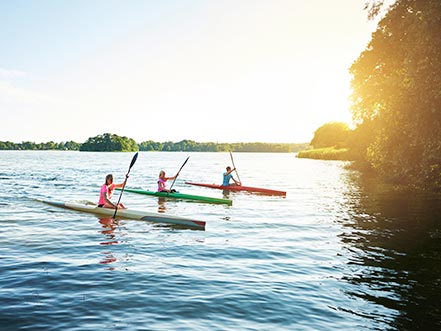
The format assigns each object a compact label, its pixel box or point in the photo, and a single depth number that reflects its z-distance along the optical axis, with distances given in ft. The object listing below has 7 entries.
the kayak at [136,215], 47.85
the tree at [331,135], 377.50
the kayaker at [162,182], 75.74
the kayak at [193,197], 69.28
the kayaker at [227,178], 90.28
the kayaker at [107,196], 53.75
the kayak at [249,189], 85.25
